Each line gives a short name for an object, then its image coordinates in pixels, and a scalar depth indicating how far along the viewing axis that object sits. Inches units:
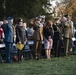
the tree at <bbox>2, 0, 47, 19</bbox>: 1103.6
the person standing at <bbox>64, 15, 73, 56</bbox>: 710.4
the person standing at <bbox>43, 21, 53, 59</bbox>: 670.5
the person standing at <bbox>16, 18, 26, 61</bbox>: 638.5
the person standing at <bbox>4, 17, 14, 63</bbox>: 618.2
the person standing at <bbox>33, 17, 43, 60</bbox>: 658.8
